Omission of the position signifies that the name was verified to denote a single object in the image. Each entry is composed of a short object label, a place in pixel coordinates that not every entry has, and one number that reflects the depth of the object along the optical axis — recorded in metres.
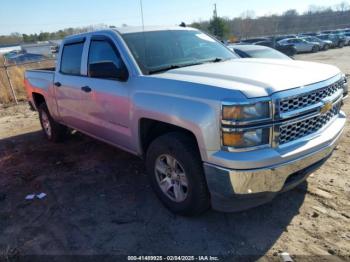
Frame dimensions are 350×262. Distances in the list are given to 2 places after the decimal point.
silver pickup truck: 2.64
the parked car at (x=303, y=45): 30.34
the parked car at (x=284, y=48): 18.06
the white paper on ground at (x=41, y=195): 4.21
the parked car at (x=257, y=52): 9.23
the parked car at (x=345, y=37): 36.00
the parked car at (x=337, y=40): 34.72
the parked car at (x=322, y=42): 32.22
